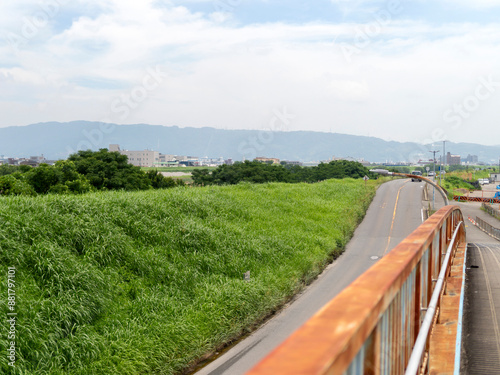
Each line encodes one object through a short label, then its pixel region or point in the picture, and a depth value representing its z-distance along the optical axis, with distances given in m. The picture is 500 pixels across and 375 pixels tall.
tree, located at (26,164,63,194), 26.94
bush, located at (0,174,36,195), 22.60
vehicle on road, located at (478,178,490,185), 155.68
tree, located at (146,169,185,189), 49.26
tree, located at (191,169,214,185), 74.92
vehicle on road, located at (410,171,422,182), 93.66
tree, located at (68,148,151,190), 36.12
